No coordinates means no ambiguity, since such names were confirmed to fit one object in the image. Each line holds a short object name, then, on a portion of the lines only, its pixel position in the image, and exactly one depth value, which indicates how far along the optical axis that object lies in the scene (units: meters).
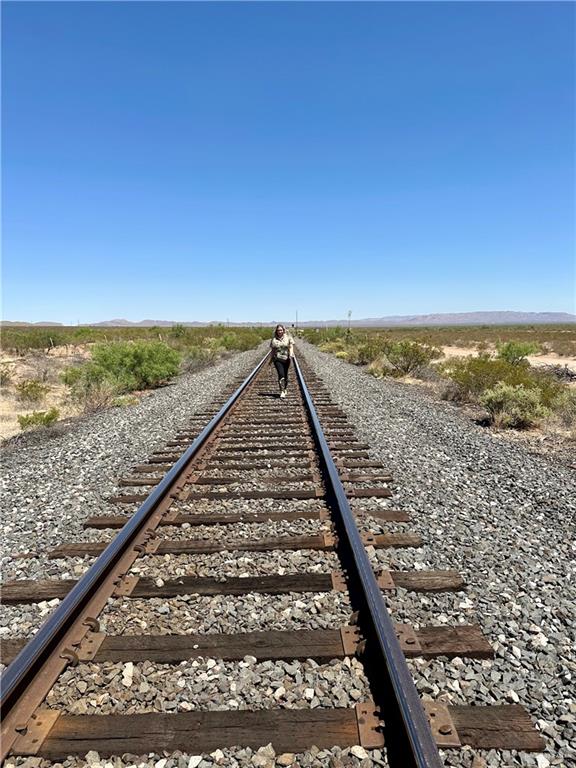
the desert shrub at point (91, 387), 12.84
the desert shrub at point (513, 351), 26.66
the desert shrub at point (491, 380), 11.50
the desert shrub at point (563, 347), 42.28
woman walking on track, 12.58
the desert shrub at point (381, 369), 20.52
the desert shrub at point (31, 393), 14.89
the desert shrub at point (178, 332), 41.47
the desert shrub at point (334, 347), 36.62
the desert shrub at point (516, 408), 10.39
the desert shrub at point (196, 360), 23.94
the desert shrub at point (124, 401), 12.87
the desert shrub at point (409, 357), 20.53
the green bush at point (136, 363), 15.78
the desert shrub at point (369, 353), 25.12
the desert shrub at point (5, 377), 18.33
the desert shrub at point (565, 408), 10.59
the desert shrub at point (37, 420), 10.16
